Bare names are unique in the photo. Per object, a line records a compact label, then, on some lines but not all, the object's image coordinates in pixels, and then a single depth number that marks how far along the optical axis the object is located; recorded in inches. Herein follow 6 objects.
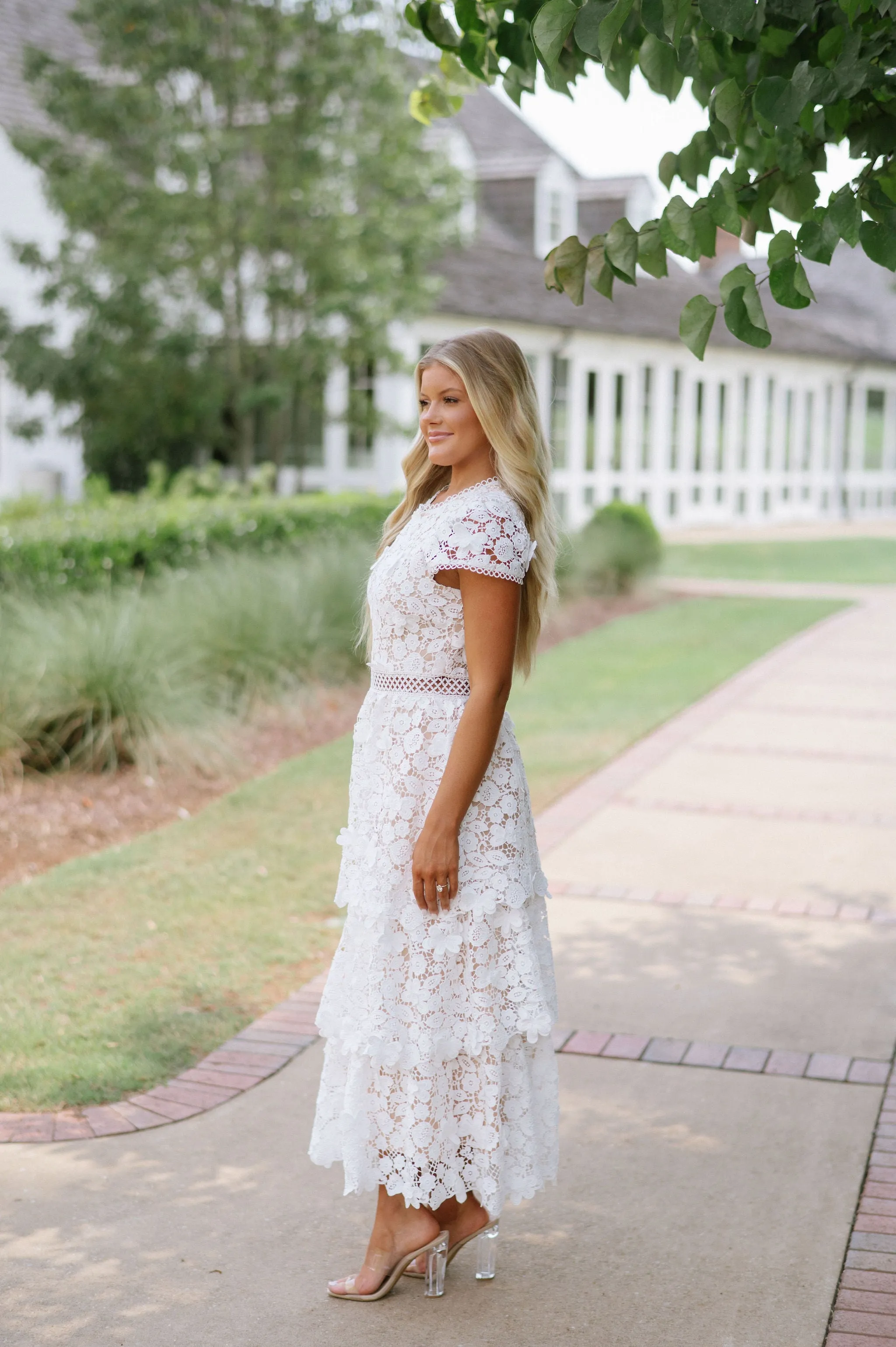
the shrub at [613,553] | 669.3
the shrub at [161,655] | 321.4
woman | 121.5
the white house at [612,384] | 837.2
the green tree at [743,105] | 112.3
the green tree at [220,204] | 547.5
